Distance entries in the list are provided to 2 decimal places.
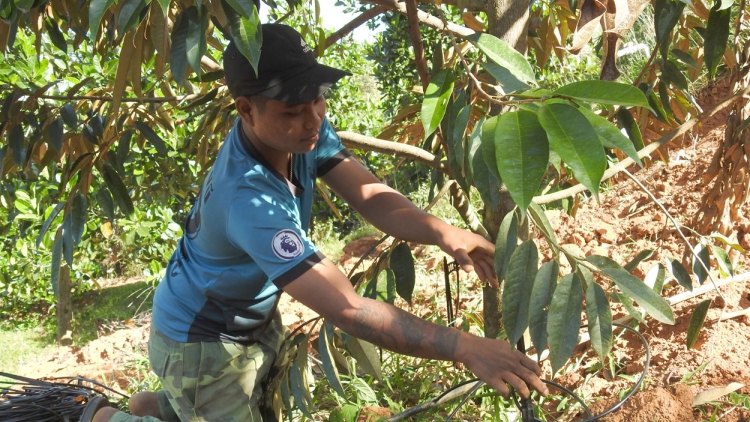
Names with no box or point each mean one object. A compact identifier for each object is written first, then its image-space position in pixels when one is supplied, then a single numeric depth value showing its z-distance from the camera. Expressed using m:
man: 1.55
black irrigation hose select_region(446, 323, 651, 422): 1.61
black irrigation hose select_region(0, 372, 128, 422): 2.98
